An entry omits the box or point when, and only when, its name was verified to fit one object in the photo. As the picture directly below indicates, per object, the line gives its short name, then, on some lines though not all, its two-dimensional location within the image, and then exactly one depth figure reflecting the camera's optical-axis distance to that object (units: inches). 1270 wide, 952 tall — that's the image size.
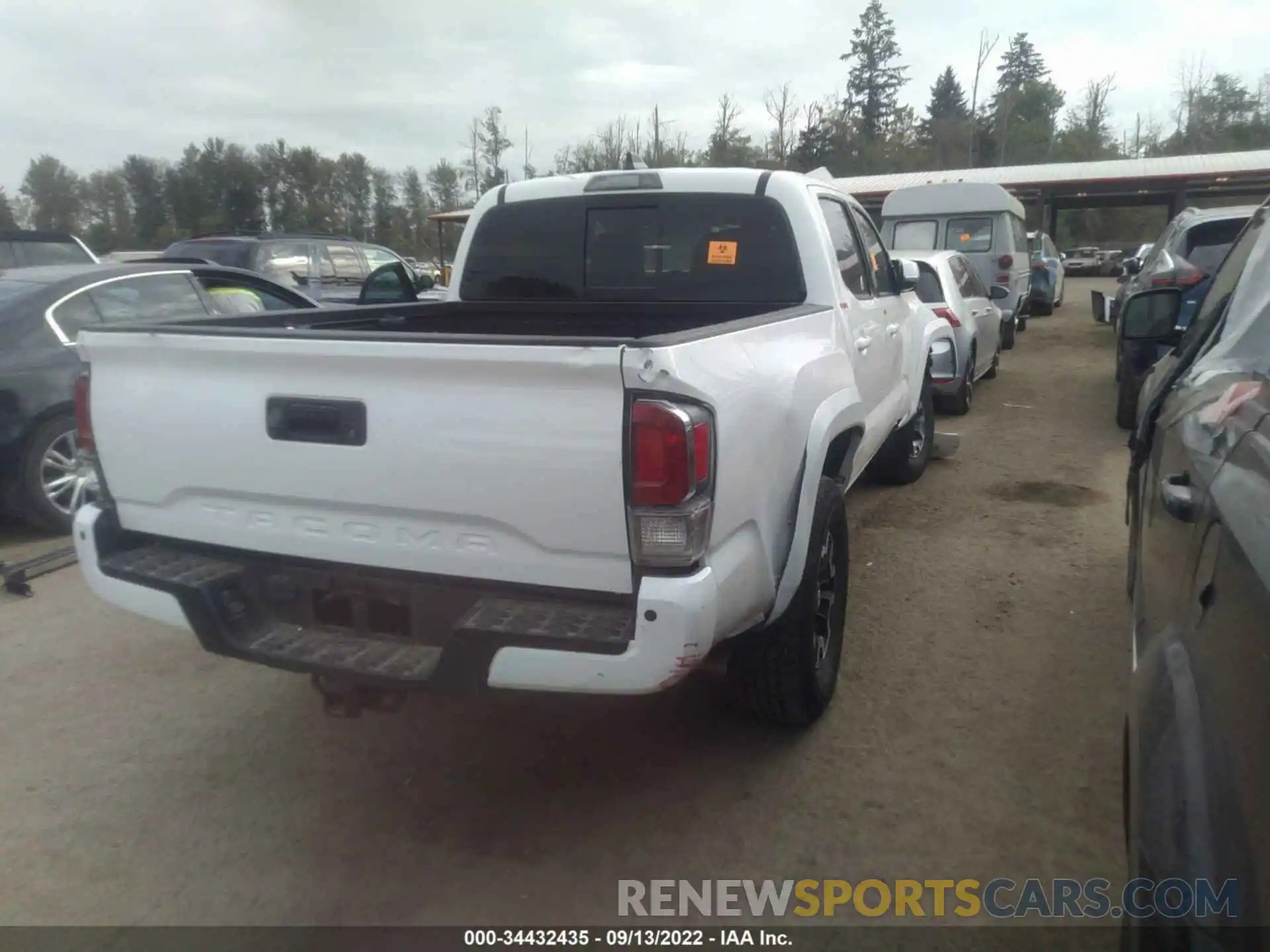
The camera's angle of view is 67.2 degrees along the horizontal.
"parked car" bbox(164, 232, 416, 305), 445.7
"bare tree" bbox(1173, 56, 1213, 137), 2335.1
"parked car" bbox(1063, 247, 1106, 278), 1514.5
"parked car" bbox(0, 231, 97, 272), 414.9
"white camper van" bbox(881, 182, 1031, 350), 563.8
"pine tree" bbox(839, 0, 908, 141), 2896.2
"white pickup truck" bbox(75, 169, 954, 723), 94.8
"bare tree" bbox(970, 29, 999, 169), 2659.9
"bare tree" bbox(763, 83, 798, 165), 2308.1
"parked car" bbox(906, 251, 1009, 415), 345.4
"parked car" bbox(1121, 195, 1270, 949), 51.1
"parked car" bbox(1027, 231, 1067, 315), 760.3
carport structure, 1138.0
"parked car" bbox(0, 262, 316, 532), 224.5
